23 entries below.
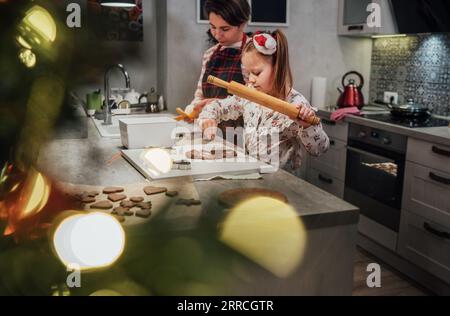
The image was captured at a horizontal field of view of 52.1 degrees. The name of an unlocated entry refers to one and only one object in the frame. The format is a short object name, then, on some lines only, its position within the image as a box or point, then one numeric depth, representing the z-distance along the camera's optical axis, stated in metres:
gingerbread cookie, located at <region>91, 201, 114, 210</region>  1.06
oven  2.88
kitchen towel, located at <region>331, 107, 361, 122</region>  3.34
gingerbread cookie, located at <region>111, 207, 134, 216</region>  1.02
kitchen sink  2.14
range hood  3.06
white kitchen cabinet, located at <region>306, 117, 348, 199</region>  3.38
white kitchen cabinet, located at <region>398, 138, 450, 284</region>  2.53
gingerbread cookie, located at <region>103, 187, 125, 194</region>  1.29
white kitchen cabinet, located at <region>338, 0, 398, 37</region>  3.43
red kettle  3.63
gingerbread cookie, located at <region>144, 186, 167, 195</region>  1.24
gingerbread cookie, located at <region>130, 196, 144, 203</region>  1.15
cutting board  1.50
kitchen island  1.17
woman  3.08
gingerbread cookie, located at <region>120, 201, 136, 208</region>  1.11
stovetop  2.89
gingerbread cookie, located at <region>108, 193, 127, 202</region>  1.23
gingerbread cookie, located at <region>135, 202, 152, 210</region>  0.98
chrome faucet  2.68
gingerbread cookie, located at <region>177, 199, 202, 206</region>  0.95
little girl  2.16
